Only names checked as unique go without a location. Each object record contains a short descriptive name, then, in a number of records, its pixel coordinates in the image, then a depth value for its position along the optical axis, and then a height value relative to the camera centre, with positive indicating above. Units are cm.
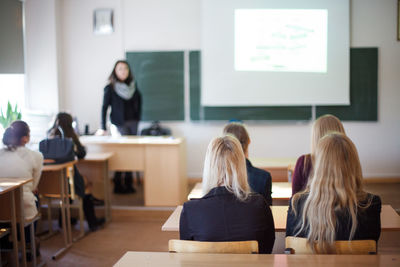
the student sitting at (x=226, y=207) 217 -54
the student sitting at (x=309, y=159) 304 -45
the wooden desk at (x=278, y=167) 439 -72
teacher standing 585 -13
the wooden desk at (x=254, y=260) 183 -68
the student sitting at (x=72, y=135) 444 -38
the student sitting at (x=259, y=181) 296 -57
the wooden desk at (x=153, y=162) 529 -78
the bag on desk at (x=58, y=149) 422 -49
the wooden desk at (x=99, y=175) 507 -90
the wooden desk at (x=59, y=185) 429 -84
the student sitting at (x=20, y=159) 363 -50
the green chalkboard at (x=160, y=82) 679 +17
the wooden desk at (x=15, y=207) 337 -82
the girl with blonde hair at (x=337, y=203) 206 -50
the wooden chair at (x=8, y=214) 347 -88
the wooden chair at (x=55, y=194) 434 -93
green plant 521 -22
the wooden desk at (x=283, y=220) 245 -72
